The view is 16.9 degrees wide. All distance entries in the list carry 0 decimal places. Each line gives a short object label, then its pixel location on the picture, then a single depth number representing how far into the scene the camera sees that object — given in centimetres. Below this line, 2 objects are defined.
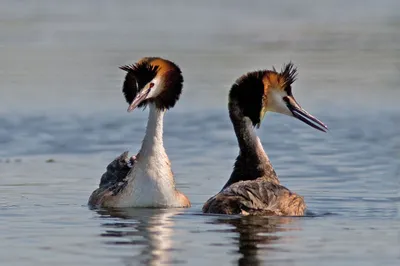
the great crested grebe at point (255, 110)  1416
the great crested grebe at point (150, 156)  1380
